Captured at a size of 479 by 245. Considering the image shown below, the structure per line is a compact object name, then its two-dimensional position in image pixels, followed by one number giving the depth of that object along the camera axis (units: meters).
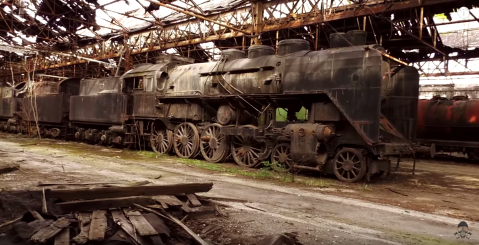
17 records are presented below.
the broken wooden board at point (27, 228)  3.81
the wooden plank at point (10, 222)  4.03
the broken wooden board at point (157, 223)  4.23
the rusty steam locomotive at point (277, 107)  8.79
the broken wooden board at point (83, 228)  3.77
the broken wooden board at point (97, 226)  3.85
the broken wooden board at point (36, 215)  4.27
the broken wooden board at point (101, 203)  4.75
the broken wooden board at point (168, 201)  5.19
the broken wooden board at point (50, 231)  3.70
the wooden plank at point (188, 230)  3.97
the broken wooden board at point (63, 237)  3.66
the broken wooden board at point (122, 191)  5.08
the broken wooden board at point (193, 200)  5.43
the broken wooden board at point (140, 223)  4.04
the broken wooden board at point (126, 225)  3.96
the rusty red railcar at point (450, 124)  15.11
